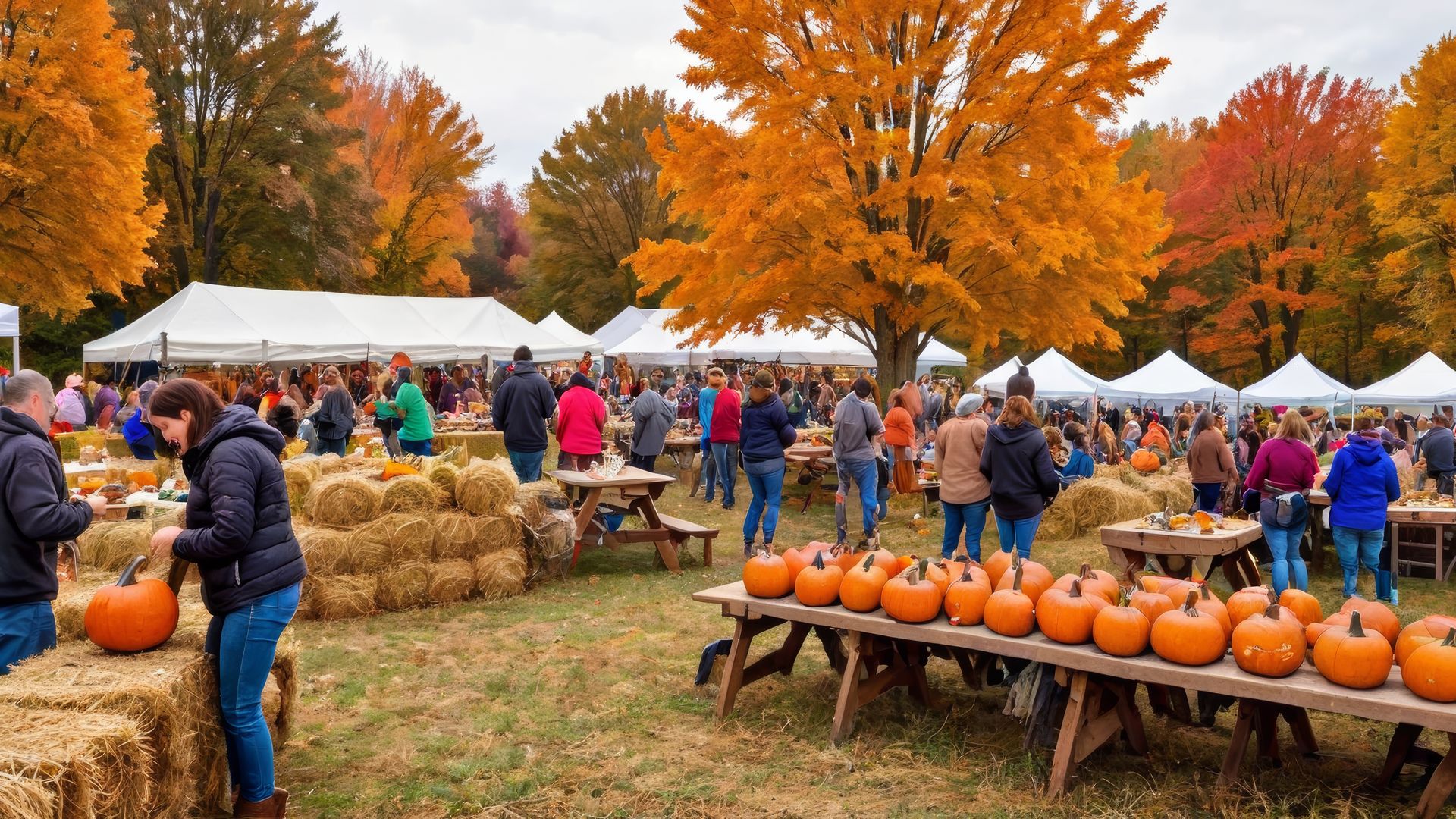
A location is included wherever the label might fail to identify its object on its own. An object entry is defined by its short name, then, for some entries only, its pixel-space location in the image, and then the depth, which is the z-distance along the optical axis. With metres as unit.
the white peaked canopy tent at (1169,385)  22.09
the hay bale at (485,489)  7.80
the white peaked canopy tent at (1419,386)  19.34
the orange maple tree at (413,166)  36.38
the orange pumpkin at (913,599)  4.36
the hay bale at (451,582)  7.45
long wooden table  3.46
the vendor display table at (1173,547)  6.79
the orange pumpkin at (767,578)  4.90
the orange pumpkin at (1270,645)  3.60
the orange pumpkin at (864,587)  4.57
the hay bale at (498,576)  7.66
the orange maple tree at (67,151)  17.61
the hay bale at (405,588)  7.26
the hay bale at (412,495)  7.53
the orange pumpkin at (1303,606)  4.21
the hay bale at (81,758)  2.51
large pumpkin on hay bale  3.47
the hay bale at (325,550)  7.02
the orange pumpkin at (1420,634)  3.53
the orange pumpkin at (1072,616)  4.02
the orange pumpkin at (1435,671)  3.28
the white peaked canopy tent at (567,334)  22.67
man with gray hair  3.38
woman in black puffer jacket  3.25
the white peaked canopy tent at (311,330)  16.28
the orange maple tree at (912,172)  12.48
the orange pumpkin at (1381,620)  3.84
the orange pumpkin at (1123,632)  3.87
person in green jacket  11.14
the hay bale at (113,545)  7.33
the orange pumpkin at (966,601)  4.33
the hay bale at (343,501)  7.28
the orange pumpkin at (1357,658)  3.43
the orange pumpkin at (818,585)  4.73
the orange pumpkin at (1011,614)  4.14
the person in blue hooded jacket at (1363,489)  7.26
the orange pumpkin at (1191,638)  3.74
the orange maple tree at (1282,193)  28.62
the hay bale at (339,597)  6.96
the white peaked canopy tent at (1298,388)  20.72
